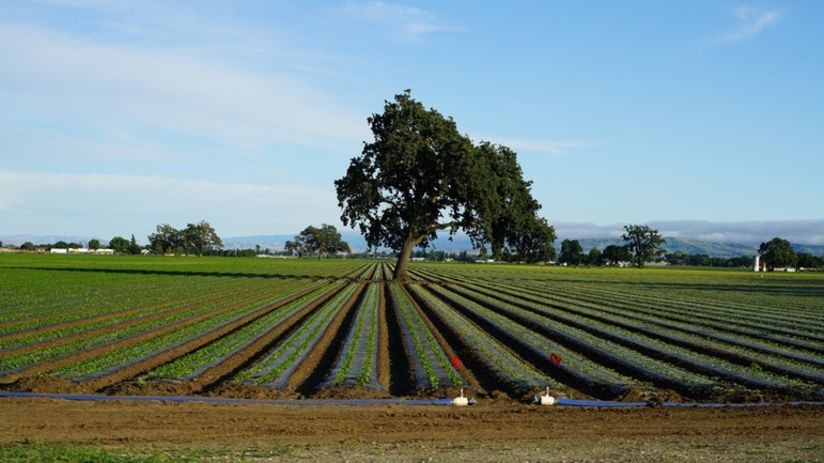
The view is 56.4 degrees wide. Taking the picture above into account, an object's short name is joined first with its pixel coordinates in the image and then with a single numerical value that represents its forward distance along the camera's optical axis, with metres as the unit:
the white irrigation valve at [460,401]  14.58
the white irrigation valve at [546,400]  14.90
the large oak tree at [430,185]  56.81
